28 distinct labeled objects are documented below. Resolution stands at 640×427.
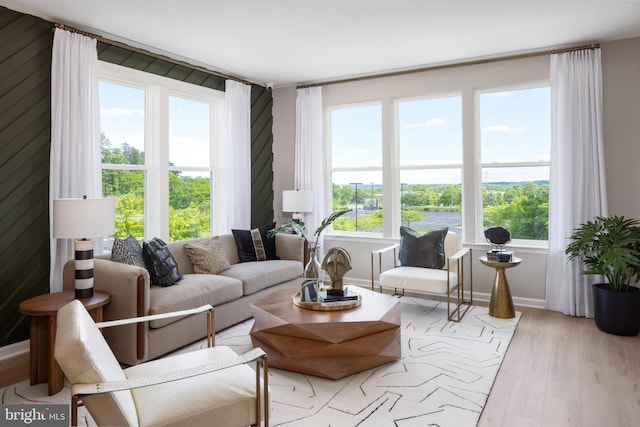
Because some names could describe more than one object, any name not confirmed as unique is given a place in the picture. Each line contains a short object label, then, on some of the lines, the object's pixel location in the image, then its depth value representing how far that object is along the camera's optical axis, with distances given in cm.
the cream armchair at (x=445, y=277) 399
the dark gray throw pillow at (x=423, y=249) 443
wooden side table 263
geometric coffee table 276
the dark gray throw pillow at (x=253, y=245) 471
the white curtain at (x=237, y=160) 518
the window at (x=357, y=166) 548
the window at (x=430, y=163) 498
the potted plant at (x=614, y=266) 346
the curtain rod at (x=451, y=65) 415
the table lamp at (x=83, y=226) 285
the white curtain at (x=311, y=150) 559
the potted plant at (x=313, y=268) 328
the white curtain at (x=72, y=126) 341
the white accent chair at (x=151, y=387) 146
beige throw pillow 407
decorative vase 328
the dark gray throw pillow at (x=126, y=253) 336
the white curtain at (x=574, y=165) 404
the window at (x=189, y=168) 473
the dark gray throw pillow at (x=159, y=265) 347
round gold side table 408
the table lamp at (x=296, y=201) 527
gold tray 305
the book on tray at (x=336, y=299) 311
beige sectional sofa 298
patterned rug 233
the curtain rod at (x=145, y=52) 351
